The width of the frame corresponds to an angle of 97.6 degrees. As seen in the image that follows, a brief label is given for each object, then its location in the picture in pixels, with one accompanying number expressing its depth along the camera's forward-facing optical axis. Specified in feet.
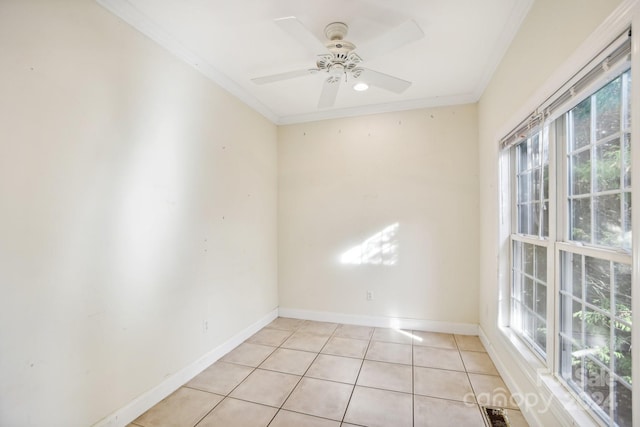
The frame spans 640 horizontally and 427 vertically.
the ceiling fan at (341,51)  5.34
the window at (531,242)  5.93
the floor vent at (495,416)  5.86
